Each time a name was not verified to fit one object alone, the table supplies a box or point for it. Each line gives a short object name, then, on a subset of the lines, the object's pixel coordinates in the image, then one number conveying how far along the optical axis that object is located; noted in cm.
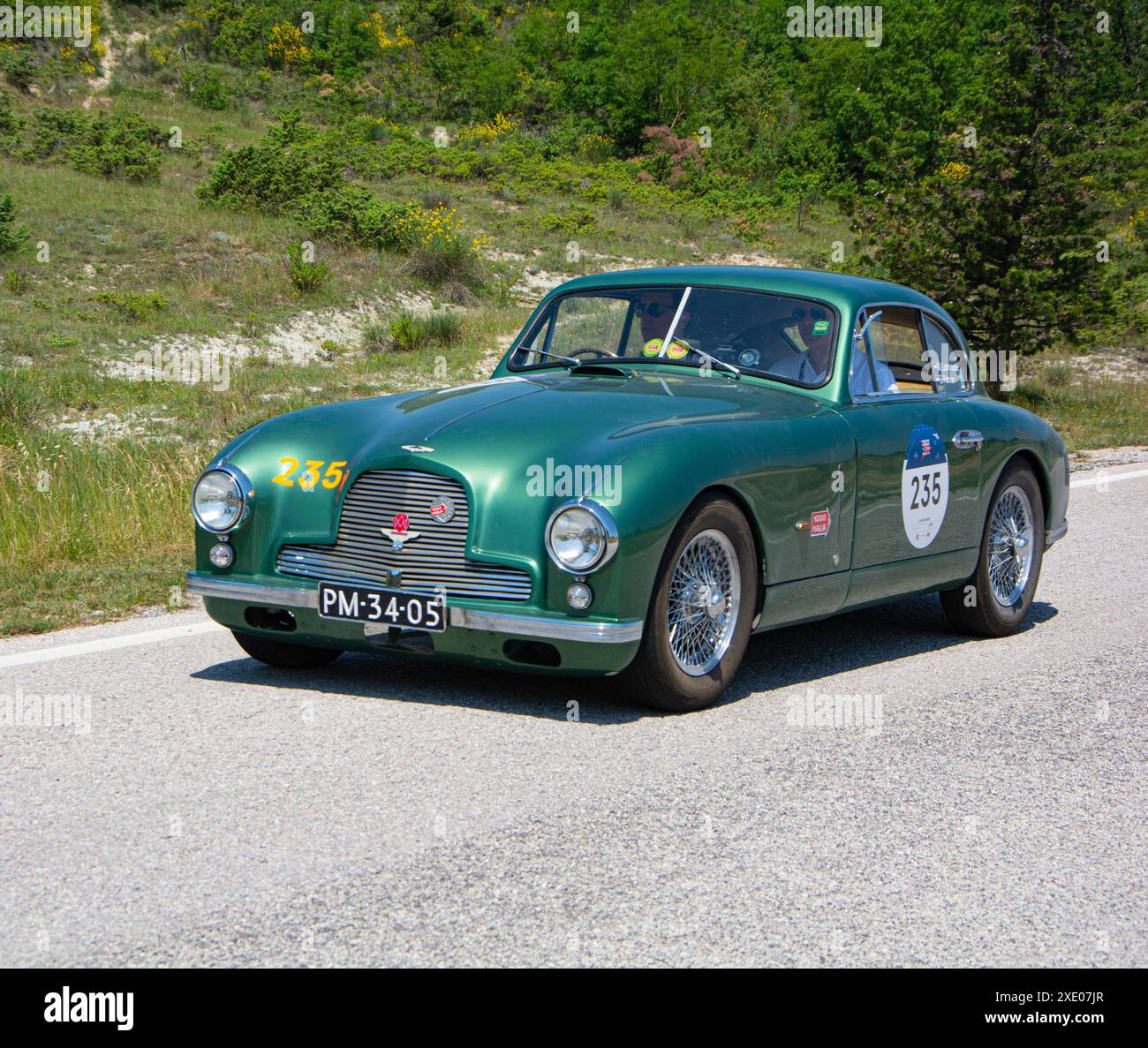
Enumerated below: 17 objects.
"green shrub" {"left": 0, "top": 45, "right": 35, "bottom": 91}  4100
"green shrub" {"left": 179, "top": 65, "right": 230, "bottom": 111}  4225
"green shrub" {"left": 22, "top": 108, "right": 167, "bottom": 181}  2883
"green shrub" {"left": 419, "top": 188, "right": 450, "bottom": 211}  3138
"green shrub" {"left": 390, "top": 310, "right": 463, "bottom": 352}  2145
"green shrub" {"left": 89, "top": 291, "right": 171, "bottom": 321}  2062
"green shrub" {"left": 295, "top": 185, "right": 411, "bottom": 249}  2578
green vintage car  511
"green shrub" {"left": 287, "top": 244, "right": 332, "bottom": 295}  2273
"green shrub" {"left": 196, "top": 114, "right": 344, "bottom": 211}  2694
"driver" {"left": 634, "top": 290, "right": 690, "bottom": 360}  658
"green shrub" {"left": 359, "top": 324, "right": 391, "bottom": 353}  2155
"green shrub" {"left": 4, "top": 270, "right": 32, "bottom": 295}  2078
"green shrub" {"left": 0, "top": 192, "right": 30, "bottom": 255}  2173
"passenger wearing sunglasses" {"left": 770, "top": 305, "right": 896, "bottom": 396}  642
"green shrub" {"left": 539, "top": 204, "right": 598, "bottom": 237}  3206
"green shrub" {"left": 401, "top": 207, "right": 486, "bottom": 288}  2542
